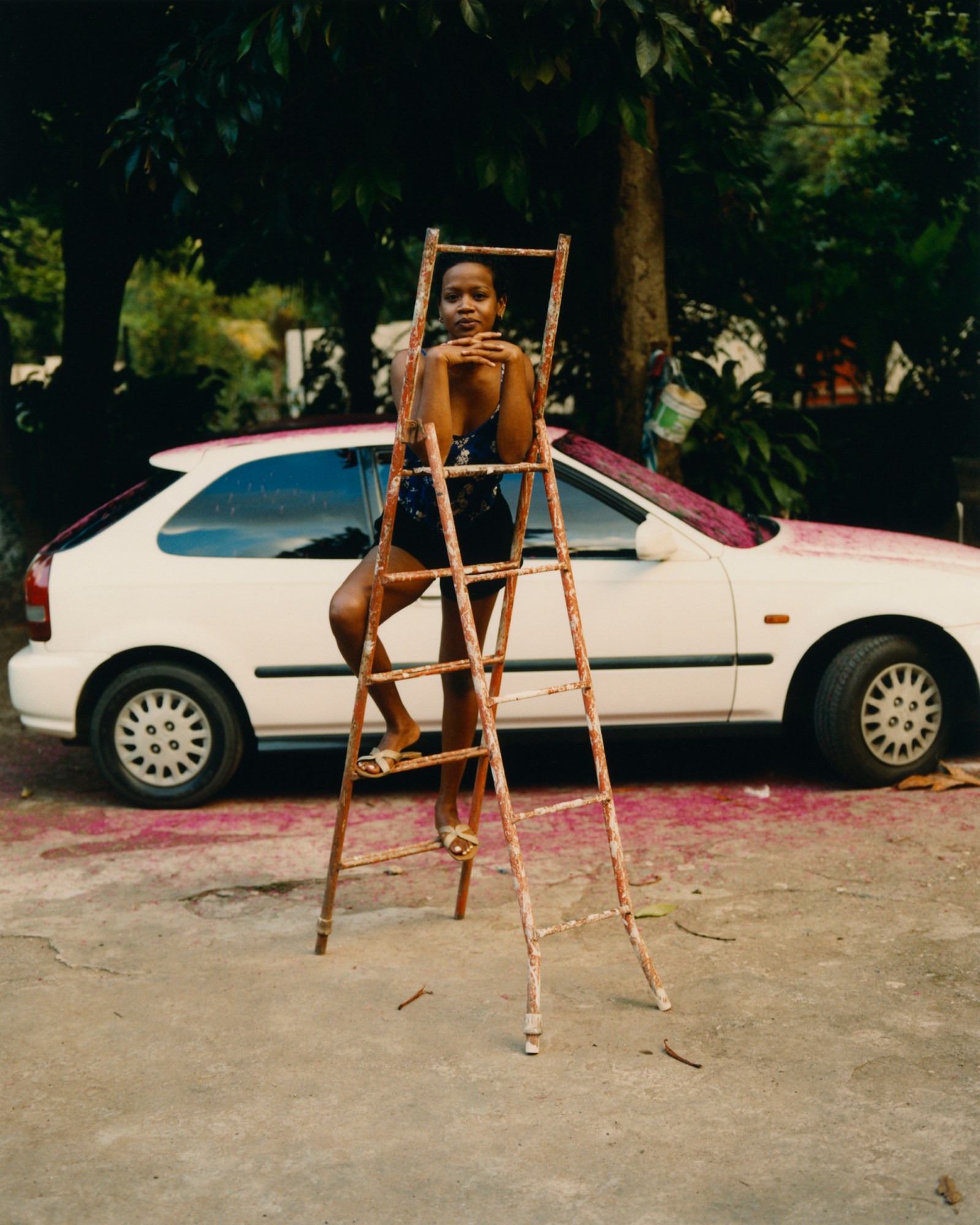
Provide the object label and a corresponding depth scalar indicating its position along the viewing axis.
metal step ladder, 3.59
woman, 3.76
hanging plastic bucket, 7.54
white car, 5.80
